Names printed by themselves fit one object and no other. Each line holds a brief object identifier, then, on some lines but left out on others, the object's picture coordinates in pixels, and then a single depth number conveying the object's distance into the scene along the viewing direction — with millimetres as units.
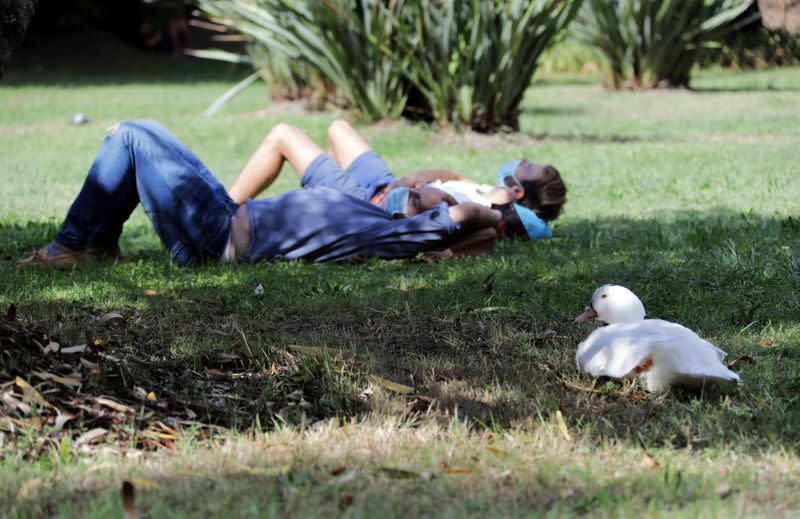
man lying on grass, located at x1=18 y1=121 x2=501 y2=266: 10719
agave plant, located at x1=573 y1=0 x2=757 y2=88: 33562
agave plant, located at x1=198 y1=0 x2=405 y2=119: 21828
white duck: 6656
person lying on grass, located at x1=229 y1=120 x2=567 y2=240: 11883
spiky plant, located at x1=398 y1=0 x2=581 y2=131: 21156
